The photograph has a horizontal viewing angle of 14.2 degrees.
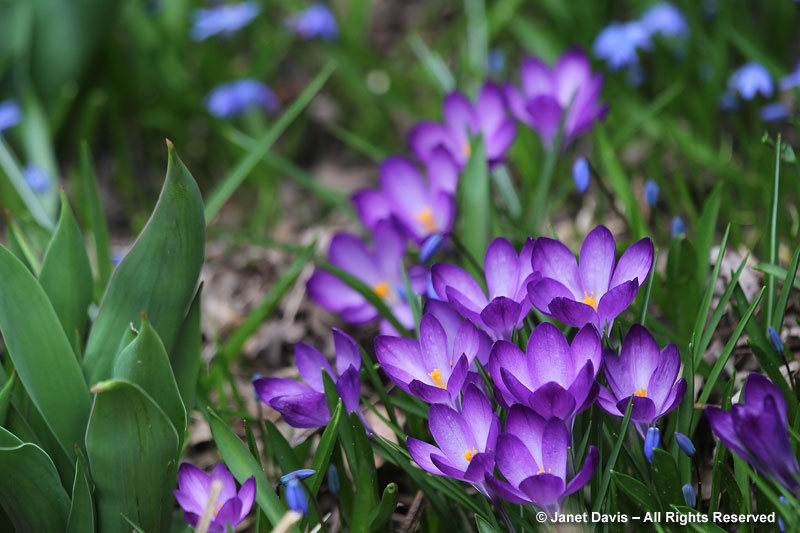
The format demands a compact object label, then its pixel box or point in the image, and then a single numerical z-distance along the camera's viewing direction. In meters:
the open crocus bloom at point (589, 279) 1.27
